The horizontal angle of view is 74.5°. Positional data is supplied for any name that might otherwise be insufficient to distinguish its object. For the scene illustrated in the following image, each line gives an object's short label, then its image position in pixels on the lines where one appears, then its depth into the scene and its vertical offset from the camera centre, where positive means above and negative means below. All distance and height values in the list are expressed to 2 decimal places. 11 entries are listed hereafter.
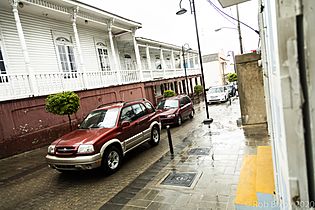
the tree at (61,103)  8.54 -0.28
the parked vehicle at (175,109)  11.57 -1.72
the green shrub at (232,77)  29.78 -0.71
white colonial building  8.95 +2.01
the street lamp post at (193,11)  10.17 +3.31
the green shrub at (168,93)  17.69 -1.03
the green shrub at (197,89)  24.92 -1.43
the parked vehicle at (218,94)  19.76 -1.92
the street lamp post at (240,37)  15.93 +2.62
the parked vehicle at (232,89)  24.33 -2.03
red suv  5.38 -1.38
